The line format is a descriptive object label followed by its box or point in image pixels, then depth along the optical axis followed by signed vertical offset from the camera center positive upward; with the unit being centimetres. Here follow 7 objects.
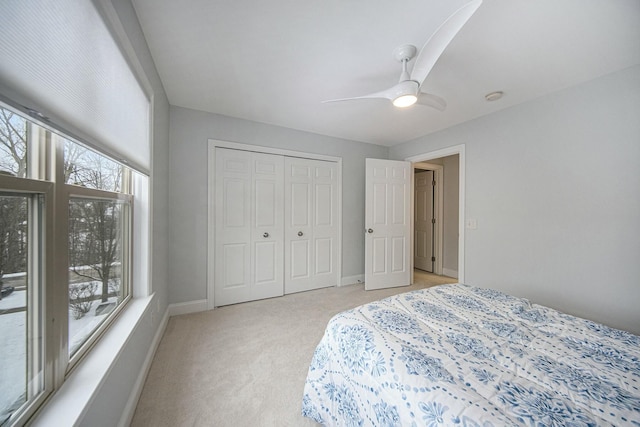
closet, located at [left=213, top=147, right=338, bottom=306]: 279 -16
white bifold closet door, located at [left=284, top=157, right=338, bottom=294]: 320 -17
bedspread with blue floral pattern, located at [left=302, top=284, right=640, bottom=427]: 72 -62
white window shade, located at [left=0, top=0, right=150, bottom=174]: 57 +48
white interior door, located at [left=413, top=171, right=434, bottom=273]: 460 -18
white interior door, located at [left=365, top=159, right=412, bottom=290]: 344 -17
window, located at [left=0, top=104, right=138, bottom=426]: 65 -17
